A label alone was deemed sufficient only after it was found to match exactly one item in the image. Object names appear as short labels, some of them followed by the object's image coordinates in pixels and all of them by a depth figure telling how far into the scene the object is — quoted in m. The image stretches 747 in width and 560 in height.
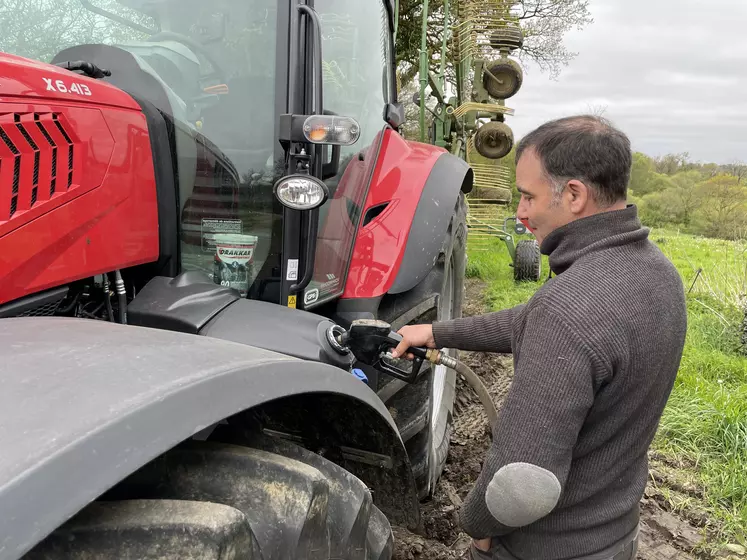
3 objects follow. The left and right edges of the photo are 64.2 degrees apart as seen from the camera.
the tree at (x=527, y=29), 8.66
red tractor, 0.75
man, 1.15
